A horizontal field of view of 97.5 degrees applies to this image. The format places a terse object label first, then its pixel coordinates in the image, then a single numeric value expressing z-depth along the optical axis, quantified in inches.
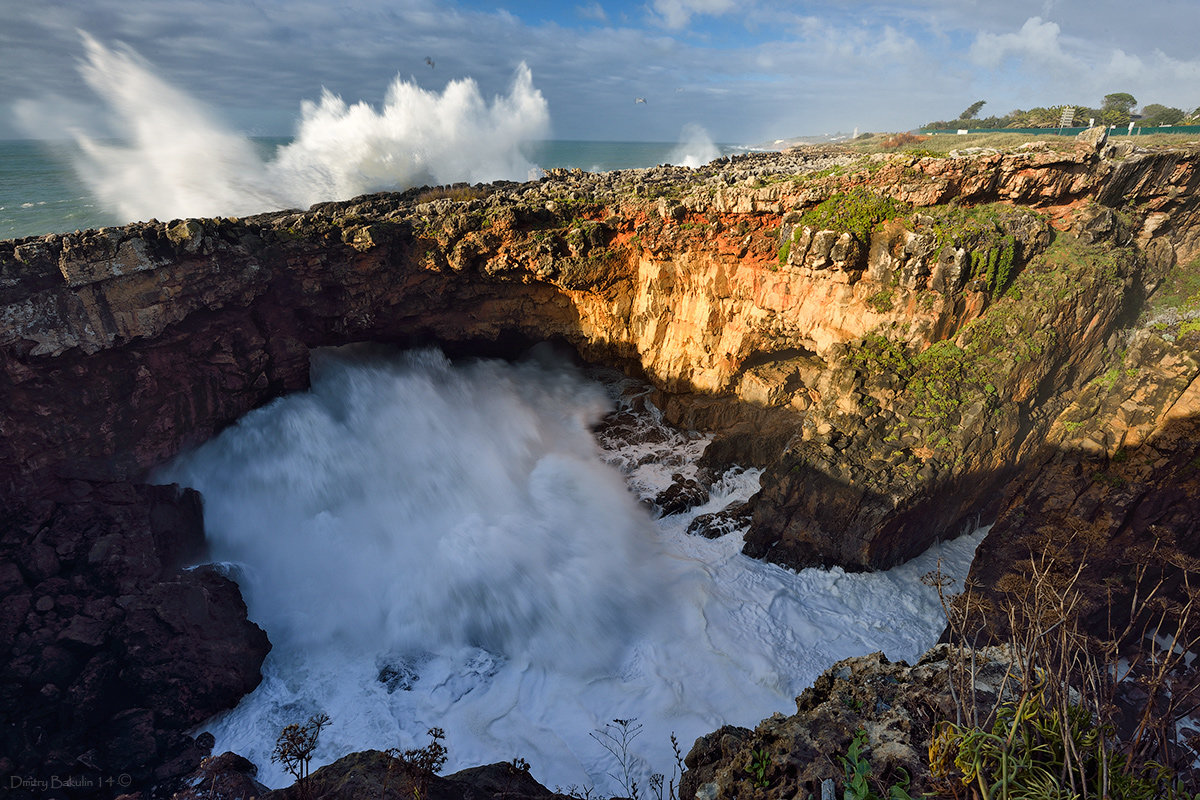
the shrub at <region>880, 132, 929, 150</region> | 1205.6
